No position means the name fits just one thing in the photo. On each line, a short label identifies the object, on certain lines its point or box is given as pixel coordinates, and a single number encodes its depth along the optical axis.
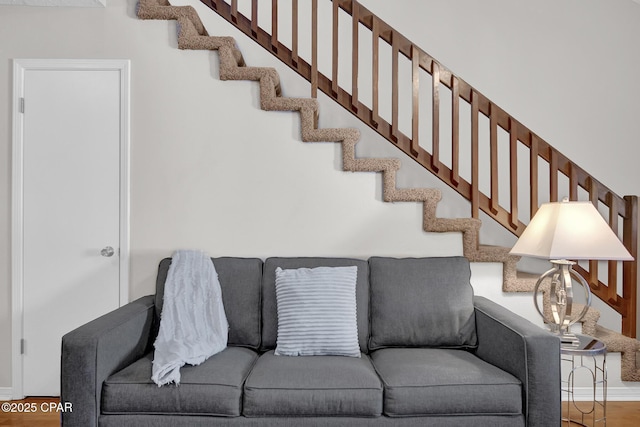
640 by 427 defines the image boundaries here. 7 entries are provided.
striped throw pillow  2.51
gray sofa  2.10
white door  3.12
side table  2.37
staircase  3.01
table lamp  2.37
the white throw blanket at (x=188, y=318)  2.20
